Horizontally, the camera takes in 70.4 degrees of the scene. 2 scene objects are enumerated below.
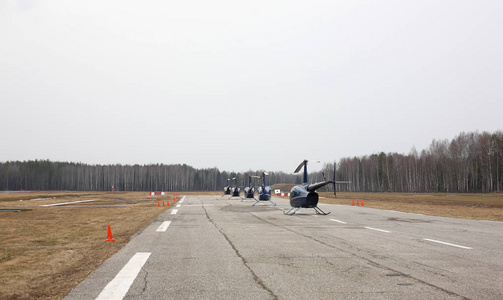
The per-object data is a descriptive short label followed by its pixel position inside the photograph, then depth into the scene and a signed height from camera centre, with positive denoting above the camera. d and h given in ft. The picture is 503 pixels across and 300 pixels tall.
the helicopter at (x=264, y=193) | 124.66 -6.09
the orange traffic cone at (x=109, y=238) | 39.99 -6.72
